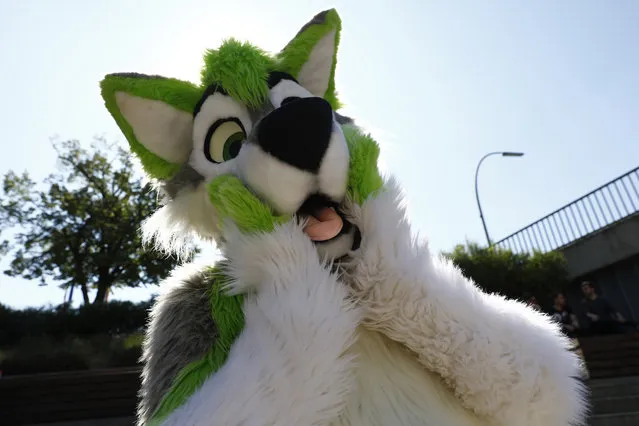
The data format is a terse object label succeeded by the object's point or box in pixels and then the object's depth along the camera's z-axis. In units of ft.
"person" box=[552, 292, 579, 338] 22.54
